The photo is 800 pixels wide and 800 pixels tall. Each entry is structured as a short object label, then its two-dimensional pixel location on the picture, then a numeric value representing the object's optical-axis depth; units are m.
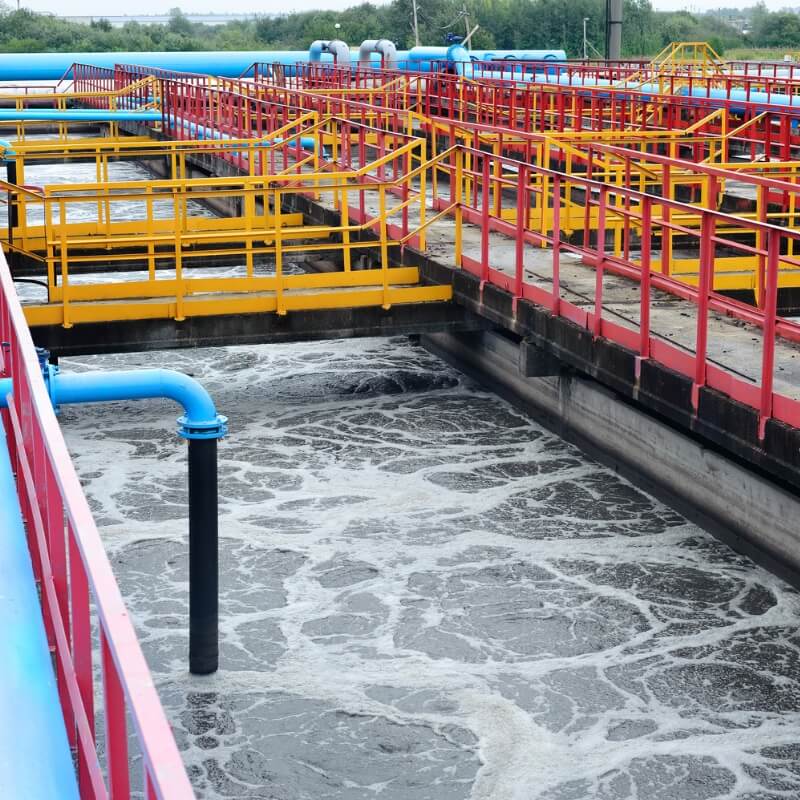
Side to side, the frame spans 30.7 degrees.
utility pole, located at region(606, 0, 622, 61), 36.34
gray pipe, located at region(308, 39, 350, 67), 40.94
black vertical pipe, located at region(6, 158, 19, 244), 16.10
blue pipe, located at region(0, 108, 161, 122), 24.03
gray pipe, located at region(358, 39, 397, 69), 39.62
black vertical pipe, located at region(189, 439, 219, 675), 6.46
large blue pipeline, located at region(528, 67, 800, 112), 23.46
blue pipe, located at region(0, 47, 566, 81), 41.38
